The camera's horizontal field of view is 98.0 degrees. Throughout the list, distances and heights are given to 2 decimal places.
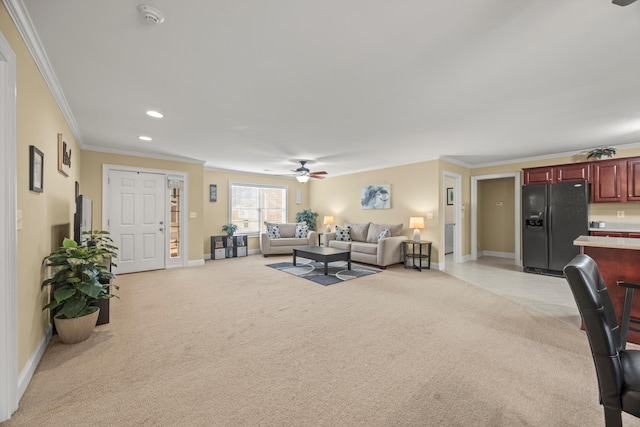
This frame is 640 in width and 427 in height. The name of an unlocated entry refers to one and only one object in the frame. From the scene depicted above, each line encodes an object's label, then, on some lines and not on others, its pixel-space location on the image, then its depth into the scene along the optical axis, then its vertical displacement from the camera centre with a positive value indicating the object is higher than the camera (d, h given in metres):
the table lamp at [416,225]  5.96 -0.18
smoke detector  1.65 +1.23
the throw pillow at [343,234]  7.07 -0.46
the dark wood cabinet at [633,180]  4.58 +0.63
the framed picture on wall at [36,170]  2.12 +0.36
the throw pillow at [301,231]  8.00 -0.44
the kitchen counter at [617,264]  2.58 -0.44
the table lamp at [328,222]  8.27 -0.17
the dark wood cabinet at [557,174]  5.07 +0.84
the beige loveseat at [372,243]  5.83 -0.63
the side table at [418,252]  5.79 -0.78
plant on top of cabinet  4.81 +1.14
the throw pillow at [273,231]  7.70 -0.44
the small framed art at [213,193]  7.40 +0.60
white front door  5.32 -0.06
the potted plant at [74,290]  2.54 -0.70
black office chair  1.13 -0.57
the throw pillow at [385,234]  6.17 -0.39
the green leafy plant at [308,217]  8.73 -0.03
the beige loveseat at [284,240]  7.39 -0.65
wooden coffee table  5.21 -0.75
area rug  4.92 -1.10
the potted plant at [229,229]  7.46 -0.36
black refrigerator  5.00 -0.10
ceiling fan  6.02 +0.94
